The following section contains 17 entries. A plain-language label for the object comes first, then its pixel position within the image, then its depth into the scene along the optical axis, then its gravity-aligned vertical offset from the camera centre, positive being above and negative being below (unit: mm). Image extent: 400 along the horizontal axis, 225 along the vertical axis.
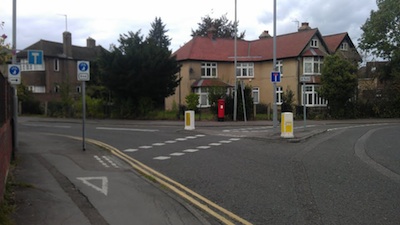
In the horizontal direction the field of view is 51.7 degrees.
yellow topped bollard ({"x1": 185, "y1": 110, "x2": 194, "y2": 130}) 22609 -753
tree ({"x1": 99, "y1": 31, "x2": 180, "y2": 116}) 33469 +2865
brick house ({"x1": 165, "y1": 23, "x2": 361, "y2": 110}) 41625 +4630
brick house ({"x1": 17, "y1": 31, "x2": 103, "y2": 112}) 50875 +4734
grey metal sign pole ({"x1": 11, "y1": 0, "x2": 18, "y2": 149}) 14723 +2253
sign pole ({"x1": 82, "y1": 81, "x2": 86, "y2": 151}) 14314 +304
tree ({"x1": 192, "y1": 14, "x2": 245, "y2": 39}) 63812 +12470
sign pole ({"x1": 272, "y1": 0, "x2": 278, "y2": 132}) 20125 -132
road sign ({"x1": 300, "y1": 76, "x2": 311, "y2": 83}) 20120 +1327
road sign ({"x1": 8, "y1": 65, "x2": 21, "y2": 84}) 14820 +1189
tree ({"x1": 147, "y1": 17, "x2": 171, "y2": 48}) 71438 +13180
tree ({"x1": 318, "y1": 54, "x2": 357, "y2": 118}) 34781 +1994
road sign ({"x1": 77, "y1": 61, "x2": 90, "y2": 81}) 14331 +1249
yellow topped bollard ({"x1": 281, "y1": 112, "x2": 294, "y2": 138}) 16672 -857
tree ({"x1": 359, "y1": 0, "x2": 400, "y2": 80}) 42125 +7517
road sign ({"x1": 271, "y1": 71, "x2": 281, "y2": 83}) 20531 +1489
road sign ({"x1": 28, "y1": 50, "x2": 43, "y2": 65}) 15711 +1917
